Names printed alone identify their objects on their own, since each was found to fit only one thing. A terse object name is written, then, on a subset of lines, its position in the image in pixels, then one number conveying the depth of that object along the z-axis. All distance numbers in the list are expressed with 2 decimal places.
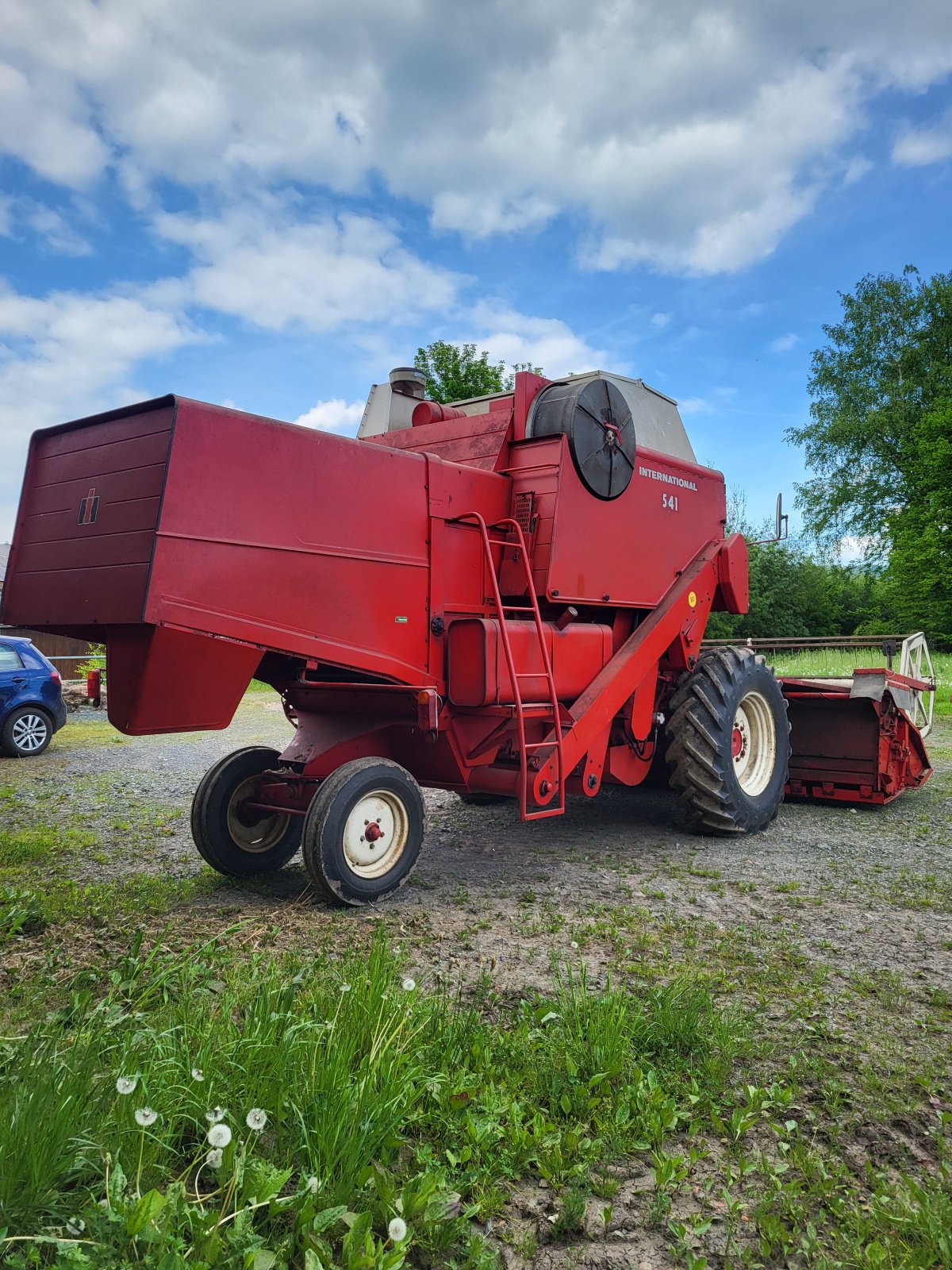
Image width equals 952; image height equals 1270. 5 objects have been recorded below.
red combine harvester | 4.55
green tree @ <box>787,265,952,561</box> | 34.72
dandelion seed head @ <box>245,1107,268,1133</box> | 2.11
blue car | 11.83
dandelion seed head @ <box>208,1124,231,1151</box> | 1.90
